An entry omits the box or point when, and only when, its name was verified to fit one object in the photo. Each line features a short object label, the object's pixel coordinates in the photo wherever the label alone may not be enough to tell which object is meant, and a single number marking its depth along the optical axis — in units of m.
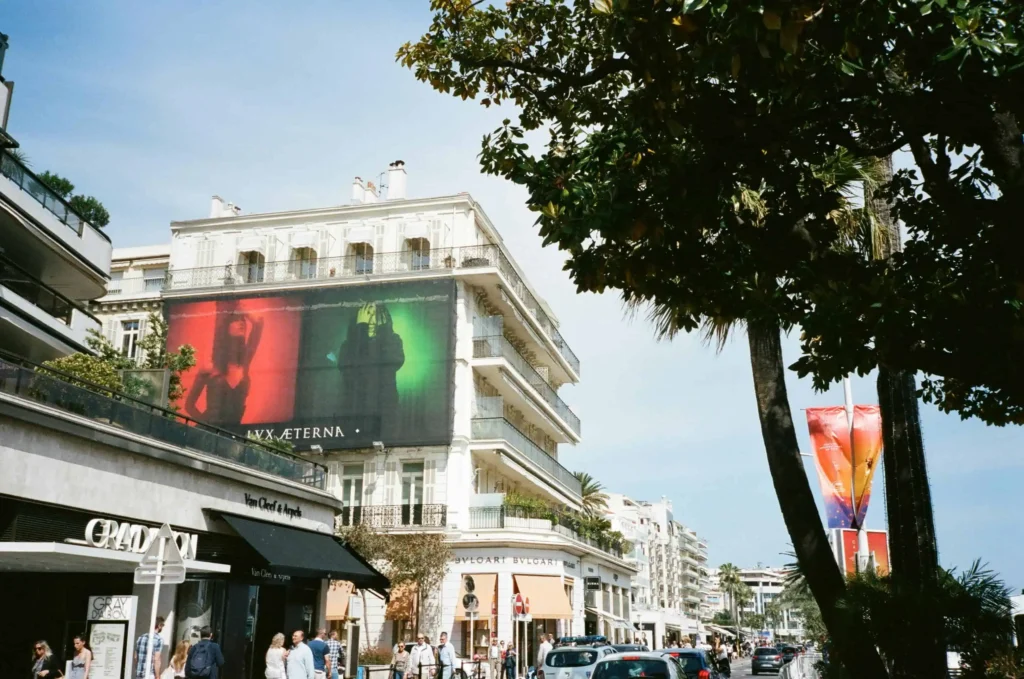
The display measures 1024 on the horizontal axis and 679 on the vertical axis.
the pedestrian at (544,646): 28.25
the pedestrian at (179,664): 14.26
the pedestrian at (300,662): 14.35
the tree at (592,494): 66.94
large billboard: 39.97
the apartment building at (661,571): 85.93
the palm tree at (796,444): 7.96
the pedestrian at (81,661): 13.30
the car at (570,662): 22.12
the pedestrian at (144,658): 14.35
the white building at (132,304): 44.22
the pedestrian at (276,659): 14.80
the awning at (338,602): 35.03
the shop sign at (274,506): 21.31
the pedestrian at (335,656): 20.61
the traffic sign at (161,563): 11.52
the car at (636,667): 13.95
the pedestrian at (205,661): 14.12
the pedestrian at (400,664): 24.44
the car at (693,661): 20.62
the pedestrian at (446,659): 23.38
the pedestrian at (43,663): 14.33
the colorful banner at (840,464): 16.67
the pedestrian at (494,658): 33.17
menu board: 13.16
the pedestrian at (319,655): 18.28
